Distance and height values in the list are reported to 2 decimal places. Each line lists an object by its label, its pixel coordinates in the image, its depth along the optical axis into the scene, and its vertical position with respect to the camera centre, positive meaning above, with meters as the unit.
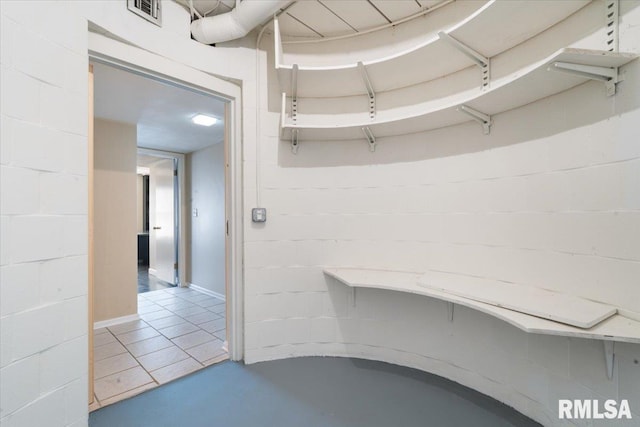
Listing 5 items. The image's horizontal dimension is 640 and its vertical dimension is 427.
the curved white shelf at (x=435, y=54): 1.34 +0.95
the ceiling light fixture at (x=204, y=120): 3.01 +1.04
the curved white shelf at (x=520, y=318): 1.04 -0.45
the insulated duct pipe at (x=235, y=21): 1.68 +1.23
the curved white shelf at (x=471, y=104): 1.15 +0.61
